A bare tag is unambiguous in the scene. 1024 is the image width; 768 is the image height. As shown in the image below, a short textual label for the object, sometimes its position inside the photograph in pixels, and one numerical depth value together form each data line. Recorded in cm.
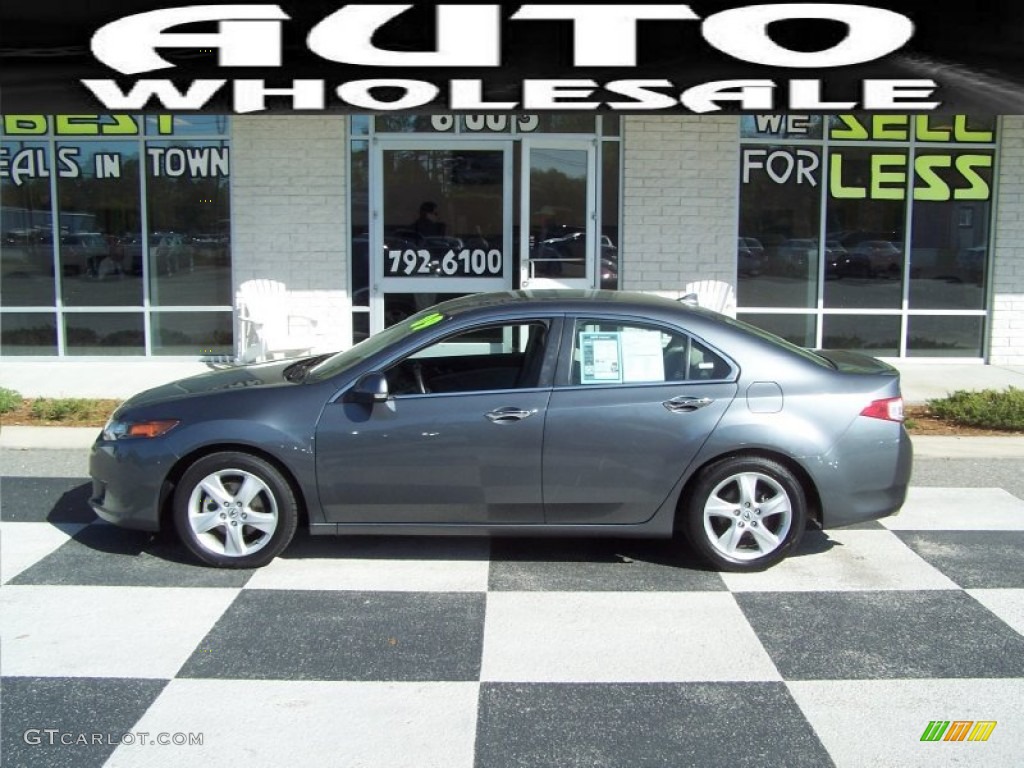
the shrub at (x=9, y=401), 988
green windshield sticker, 597
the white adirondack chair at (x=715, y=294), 1267
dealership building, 1265
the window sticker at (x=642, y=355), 577
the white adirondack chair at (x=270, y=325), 1216
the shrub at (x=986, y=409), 943
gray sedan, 560
